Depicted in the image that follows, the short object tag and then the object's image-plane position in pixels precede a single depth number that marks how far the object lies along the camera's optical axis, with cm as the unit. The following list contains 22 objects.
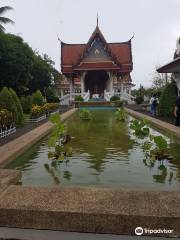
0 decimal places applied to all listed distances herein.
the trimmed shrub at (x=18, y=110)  843
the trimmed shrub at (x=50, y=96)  2046
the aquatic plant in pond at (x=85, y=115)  1040
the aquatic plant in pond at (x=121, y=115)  977
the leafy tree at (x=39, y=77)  2076
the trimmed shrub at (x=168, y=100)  1065
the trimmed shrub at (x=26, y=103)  1415
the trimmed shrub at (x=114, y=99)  2042
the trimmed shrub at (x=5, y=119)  606
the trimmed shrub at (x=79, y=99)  2079
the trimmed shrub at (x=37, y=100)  1247
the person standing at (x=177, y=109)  582
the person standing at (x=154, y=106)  1213
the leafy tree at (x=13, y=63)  1562
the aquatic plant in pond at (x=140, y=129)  595
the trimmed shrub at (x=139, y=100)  2100
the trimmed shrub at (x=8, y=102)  781
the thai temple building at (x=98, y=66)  2256
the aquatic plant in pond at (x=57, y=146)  398
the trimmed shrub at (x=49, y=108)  1152
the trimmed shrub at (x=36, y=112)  964
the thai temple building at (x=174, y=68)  951
